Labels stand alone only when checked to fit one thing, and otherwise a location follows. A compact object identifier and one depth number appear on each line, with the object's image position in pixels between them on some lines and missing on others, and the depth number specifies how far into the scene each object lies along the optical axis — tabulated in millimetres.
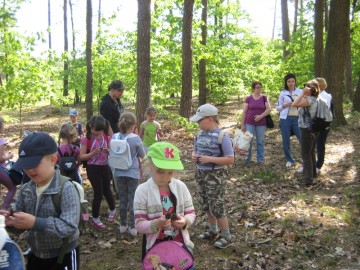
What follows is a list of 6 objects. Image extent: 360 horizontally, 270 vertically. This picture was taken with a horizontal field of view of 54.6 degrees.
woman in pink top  8312
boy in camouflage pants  4488
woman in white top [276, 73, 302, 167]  7961
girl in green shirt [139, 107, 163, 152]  7637
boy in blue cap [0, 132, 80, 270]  2273
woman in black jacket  6609
